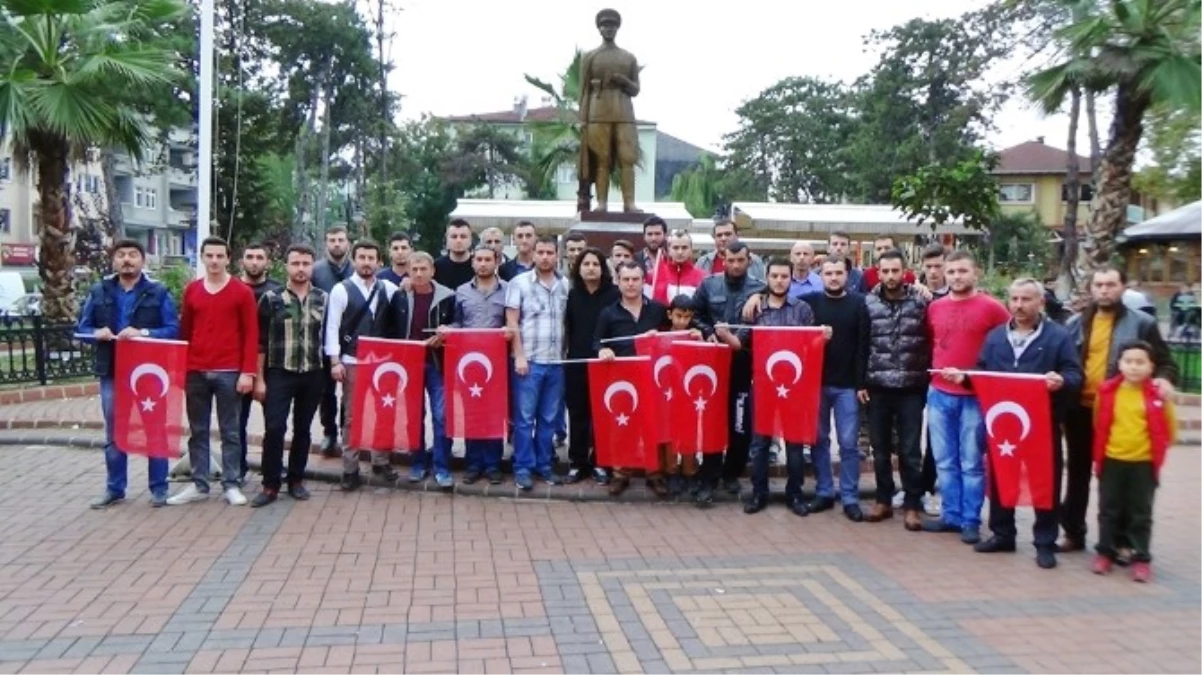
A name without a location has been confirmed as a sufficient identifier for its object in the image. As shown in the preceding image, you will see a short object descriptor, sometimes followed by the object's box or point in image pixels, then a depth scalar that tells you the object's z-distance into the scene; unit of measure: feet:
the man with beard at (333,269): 27.73
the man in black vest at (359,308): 25.61
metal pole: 32.04
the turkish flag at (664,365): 24.67
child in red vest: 19.35
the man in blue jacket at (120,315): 24.25
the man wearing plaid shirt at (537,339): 25.34
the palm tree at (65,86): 40.60
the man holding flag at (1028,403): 20.74
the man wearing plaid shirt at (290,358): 24.36
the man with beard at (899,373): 22.82
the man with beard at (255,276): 25.11
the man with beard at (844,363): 23.61
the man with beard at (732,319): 25.29
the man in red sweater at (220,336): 23.99
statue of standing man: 40.22
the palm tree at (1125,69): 48.47
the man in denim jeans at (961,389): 22.06
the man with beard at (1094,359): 20.17
